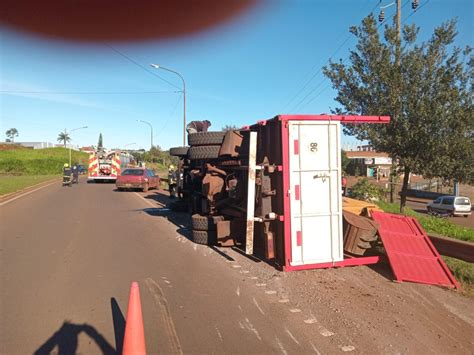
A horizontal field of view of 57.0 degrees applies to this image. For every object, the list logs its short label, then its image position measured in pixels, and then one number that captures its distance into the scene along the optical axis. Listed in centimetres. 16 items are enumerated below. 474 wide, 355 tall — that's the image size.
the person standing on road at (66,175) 3178
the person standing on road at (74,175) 3422
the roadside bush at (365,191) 1612
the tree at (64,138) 13640
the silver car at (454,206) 3254
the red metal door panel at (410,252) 604
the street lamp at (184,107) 3134
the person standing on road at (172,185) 2047
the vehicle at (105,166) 3537
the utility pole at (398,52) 1323
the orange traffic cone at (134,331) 344
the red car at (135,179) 2598
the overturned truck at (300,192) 648
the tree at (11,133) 15550
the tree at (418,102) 1232
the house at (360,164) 8200
